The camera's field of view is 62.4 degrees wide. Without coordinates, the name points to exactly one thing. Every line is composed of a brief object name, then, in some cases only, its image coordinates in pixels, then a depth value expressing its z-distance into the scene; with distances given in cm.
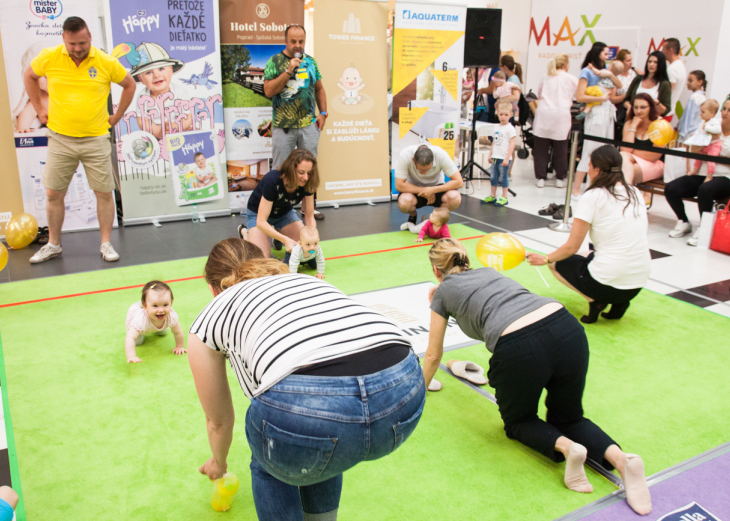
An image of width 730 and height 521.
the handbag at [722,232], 549
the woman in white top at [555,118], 801
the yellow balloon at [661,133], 590
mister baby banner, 541
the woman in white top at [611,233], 369
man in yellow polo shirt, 479
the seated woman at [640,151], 636
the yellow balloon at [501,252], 409
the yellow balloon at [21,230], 464
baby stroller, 946
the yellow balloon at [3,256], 393
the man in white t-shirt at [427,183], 588
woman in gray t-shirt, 236
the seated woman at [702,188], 573
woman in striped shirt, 142
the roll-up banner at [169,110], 587
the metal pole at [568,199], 601
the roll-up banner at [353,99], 671
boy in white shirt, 712
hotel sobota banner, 633
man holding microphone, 610
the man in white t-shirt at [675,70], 791
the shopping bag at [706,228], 567
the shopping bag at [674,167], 614
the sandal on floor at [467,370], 326
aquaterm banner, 703
